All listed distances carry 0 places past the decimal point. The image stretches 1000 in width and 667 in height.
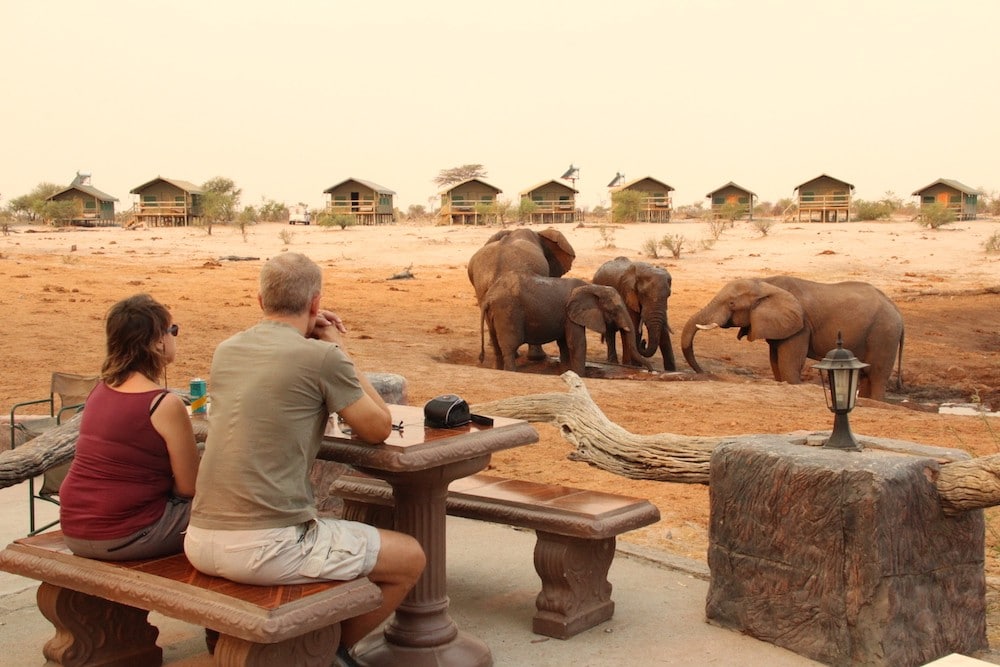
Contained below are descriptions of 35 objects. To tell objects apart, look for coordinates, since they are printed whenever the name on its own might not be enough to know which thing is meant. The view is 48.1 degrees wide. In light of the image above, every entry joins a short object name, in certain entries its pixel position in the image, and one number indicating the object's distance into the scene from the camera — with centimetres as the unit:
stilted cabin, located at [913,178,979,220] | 5047
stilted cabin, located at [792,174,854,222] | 4978
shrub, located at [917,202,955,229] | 3779
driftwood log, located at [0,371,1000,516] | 423
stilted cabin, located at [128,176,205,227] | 5159
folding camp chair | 582
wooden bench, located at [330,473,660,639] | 469
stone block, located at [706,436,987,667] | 415
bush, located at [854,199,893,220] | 4584
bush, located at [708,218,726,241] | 3474
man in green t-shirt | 354
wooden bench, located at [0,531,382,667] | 338
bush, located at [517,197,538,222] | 4906
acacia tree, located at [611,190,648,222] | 4512
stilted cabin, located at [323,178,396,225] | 5359
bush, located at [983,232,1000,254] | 2964
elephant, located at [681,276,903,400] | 1407
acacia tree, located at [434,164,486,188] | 8056
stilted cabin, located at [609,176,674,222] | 5147
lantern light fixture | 447
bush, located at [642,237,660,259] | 3052
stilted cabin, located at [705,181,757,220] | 5316
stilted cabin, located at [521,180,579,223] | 5225
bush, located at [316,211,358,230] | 4205
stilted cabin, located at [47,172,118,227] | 5166
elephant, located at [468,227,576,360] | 1521
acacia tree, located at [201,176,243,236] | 4370
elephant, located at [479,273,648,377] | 1454
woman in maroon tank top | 380
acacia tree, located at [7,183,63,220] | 5184
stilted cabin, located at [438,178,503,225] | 5266
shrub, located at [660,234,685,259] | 2997
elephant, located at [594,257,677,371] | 1548
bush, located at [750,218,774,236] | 3609
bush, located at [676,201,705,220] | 5787
